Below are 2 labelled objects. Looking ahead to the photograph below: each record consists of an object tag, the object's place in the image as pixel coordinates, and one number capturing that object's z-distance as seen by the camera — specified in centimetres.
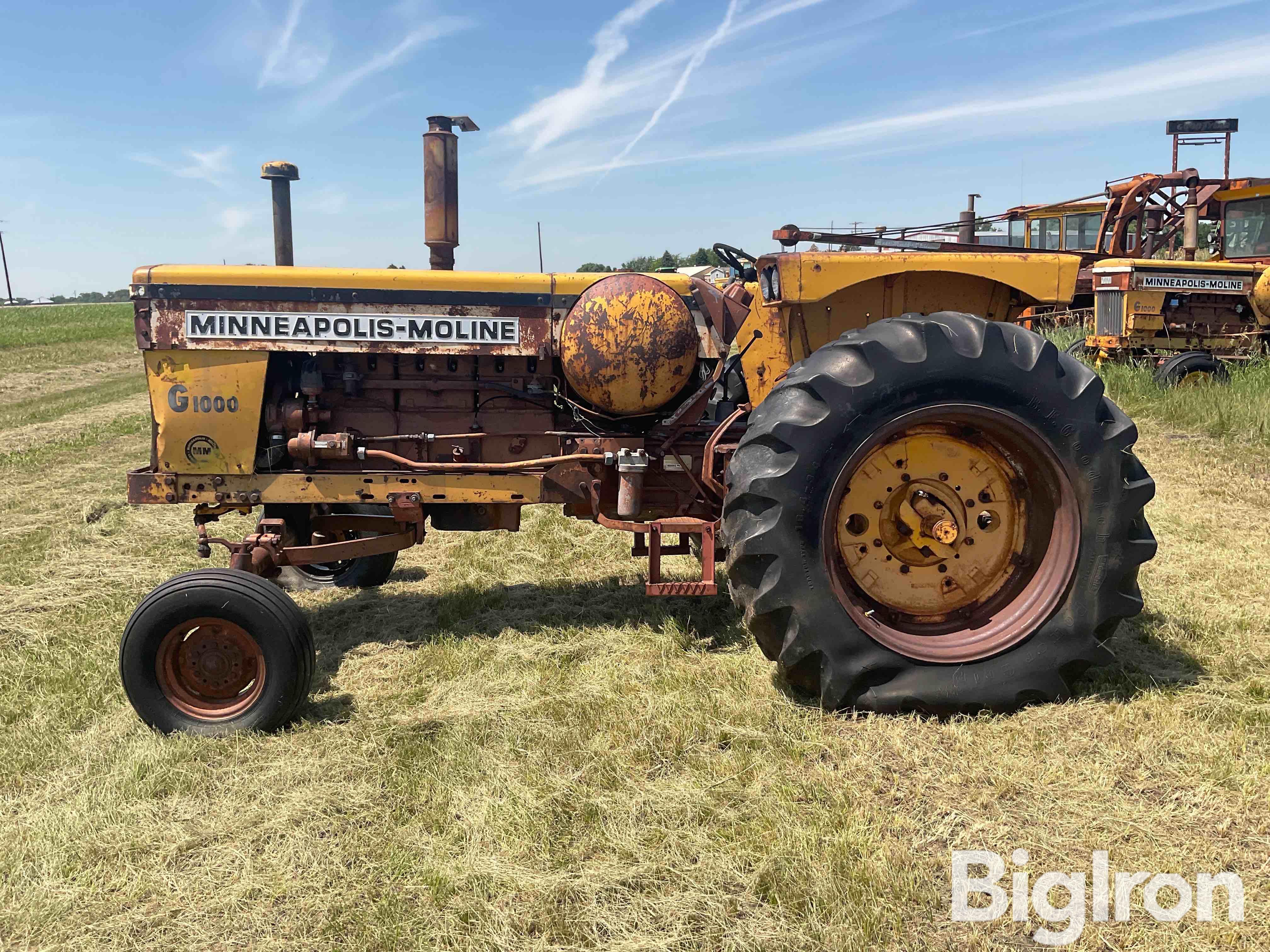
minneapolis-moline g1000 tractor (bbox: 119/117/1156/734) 281
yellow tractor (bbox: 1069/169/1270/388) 961
